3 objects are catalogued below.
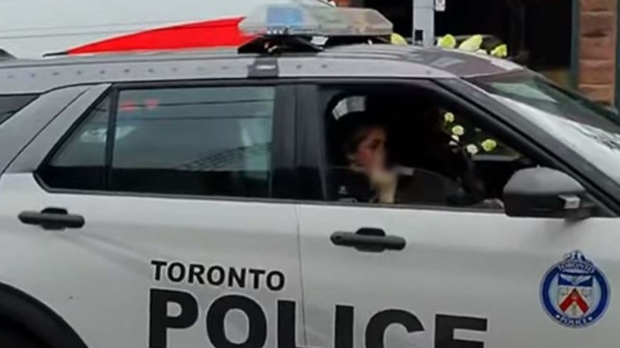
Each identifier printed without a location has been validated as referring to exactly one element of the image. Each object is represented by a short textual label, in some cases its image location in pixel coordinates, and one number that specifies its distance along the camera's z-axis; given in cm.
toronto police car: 319
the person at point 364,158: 352
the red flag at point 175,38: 768
